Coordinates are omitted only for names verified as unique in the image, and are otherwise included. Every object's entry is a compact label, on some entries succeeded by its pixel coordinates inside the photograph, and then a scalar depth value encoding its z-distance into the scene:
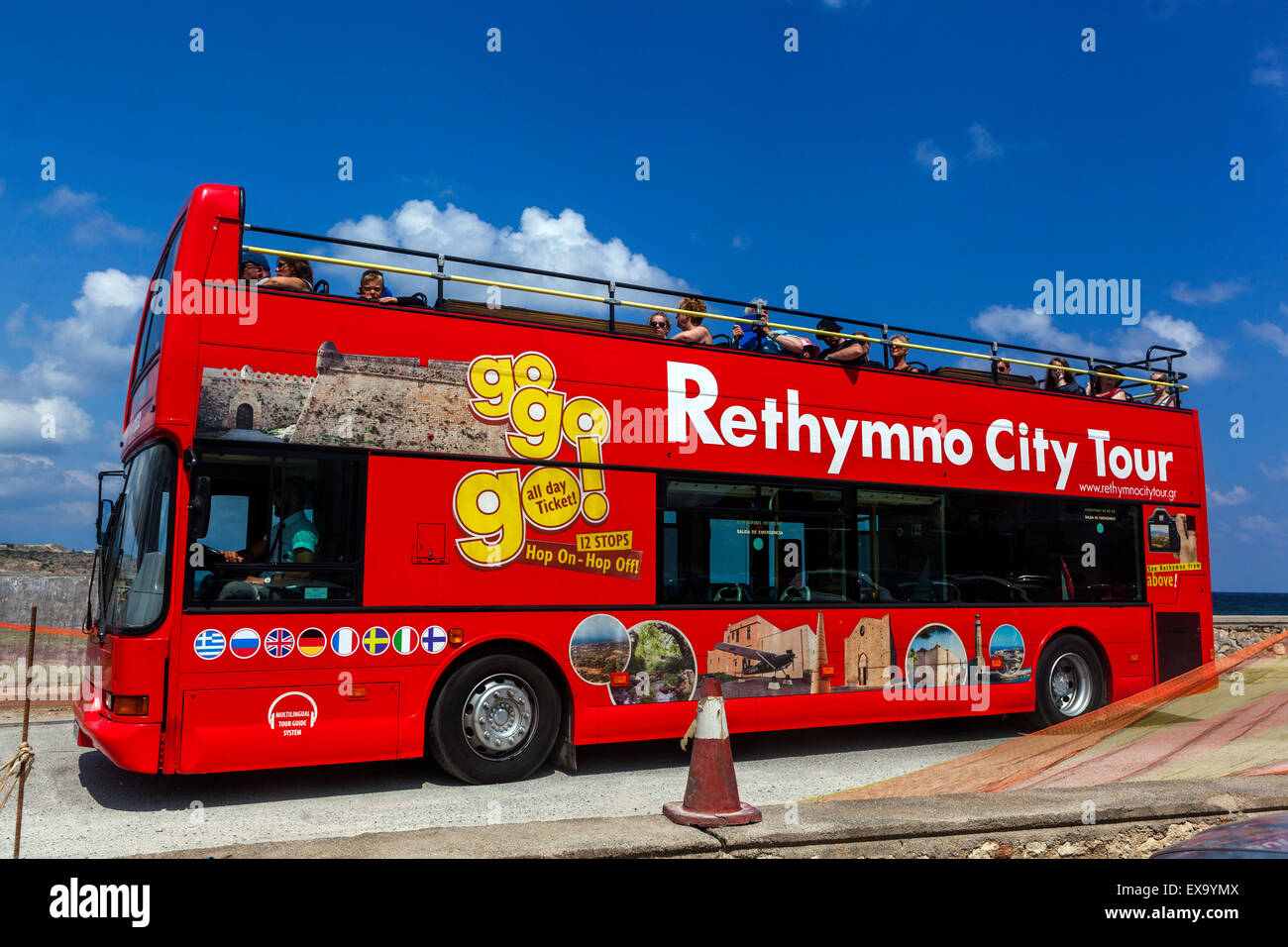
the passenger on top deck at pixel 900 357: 10.27
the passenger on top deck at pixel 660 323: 9.35
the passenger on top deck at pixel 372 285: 7.70
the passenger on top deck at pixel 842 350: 9.78
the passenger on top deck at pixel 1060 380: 11.60
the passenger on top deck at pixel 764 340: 9.50
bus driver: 6.91
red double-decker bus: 6.81
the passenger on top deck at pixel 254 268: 7.25
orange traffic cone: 5.32
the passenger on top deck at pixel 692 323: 9.04
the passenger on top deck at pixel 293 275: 7.27
